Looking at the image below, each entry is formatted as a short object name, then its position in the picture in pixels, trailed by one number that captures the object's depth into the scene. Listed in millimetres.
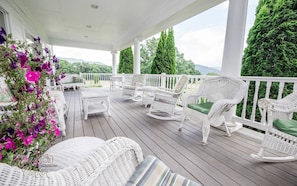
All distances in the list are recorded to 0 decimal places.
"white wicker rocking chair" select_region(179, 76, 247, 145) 1892
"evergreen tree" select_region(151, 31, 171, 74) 6637
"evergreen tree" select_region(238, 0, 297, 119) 2535
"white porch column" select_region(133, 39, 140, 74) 5516
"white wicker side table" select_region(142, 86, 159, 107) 3885
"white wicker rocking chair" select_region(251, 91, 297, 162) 1278
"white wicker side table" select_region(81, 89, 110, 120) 2865
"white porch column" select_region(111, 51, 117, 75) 8992
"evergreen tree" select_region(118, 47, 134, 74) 10109
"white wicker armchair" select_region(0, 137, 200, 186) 355
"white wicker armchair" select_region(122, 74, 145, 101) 4438
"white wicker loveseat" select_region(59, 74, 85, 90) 6927
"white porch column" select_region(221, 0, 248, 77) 2164
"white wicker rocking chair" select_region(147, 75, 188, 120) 2779
